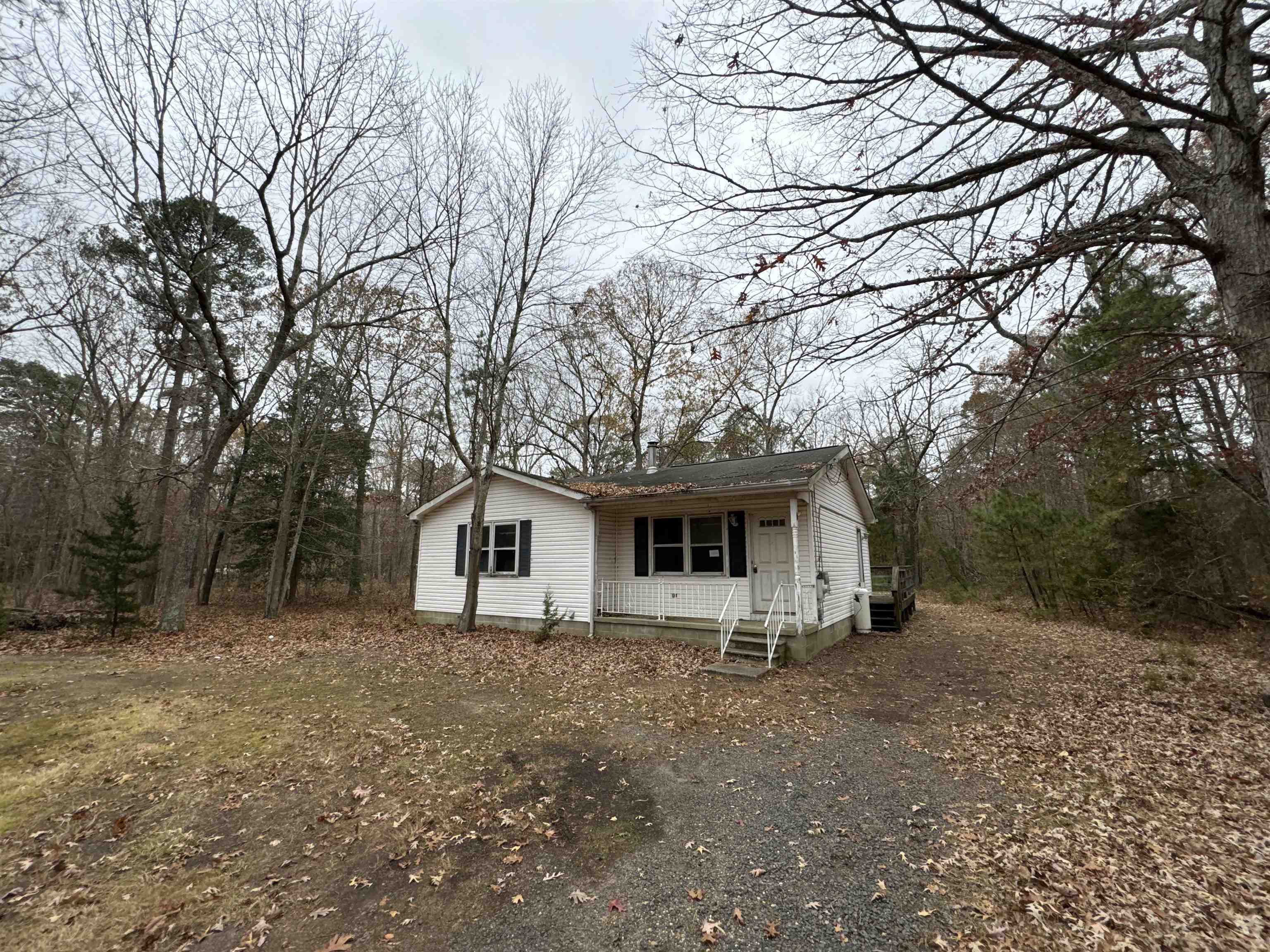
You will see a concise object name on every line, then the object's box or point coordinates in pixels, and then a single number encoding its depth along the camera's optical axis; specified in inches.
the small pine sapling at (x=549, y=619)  411.2
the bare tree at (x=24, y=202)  243.9
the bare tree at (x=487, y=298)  442.6
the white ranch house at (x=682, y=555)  378.6
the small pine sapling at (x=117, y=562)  384.2
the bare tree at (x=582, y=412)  841.5
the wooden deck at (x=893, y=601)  503.5
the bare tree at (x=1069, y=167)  139.6
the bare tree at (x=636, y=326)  804.6
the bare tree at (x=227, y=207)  366.0
